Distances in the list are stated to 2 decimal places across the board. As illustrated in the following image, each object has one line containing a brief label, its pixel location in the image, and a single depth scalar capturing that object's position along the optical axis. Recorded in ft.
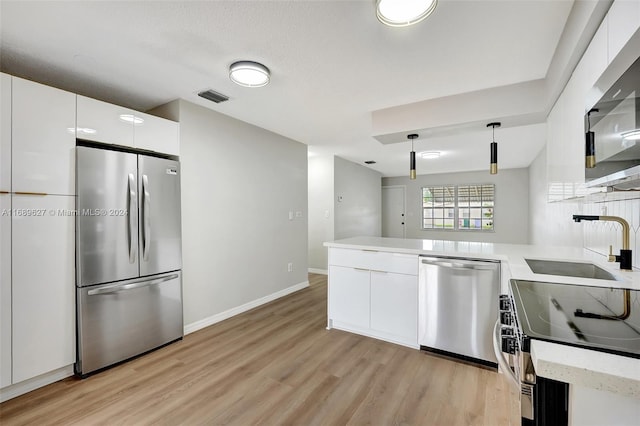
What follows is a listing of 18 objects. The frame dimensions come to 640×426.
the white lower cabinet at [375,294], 8.28
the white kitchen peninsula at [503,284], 1.98
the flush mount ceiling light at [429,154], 16.83
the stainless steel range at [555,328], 2.28
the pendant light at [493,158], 8.75
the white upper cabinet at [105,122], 7.06
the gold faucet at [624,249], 4.66
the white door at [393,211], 27.55
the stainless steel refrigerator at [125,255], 6.91
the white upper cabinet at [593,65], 3.83
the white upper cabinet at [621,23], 2.99
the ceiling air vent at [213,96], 8.71
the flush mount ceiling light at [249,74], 6.98
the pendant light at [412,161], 10.38
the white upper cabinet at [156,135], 8.18
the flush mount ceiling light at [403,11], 4.68
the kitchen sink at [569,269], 4.95
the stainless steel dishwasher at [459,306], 7.14
